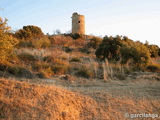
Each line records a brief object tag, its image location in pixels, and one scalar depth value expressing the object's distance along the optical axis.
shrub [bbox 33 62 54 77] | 8.96
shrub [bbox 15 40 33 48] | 16.69
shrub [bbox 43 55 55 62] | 11.61
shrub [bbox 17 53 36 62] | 11.11
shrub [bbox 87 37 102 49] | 23.36
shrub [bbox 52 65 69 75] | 9.78
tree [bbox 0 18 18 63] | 6.88
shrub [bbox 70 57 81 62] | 12.79
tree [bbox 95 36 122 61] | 13.98
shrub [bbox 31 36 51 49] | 16.47
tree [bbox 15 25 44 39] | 20.73
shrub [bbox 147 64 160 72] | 12.47
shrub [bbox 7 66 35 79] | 8.65
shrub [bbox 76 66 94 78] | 9.60
